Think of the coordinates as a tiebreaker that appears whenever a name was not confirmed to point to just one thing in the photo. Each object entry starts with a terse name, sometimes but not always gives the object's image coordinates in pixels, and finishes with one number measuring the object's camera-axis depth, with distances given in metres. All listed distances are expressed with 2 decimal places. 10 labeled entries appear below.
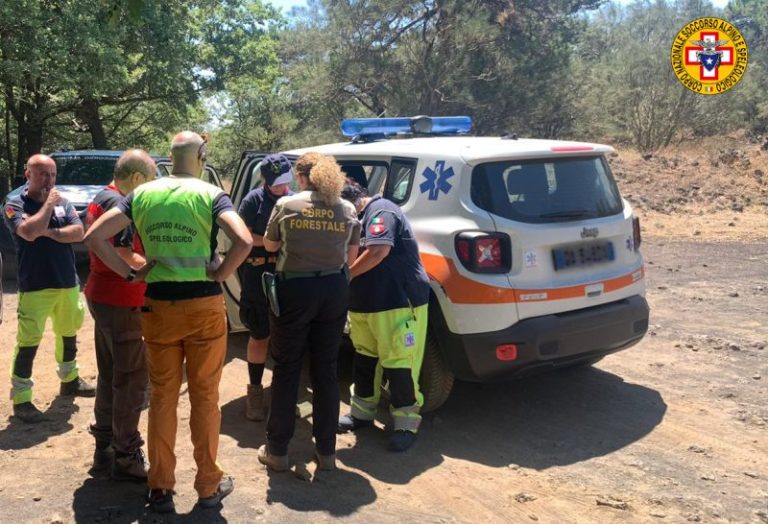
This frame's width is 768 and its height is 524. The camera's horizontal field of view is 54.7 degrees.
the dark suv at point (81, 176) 9.41
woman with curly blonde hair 3.88
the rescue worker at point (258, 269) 4.57
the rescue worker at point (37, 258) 4.75
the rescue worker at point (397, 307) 4.45
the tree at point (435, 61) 27.17
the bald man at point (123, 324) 3.84
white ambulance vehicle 4.45
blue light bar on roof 5.98
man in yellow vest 3.38
